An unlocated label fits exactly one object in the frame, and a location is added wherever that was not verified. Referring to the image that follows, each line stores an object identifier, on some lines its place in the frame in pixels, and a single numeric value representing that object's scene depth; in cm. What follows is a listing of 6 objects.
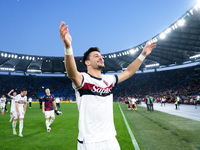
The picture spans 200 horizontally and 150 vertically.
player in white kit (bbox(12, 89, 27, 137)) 825
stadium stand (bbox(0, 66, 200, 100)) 4297
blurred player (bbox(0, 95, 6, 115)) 1920
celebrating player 195
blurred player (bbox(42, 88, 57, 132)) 916
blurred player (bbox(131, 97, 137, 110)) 2132
